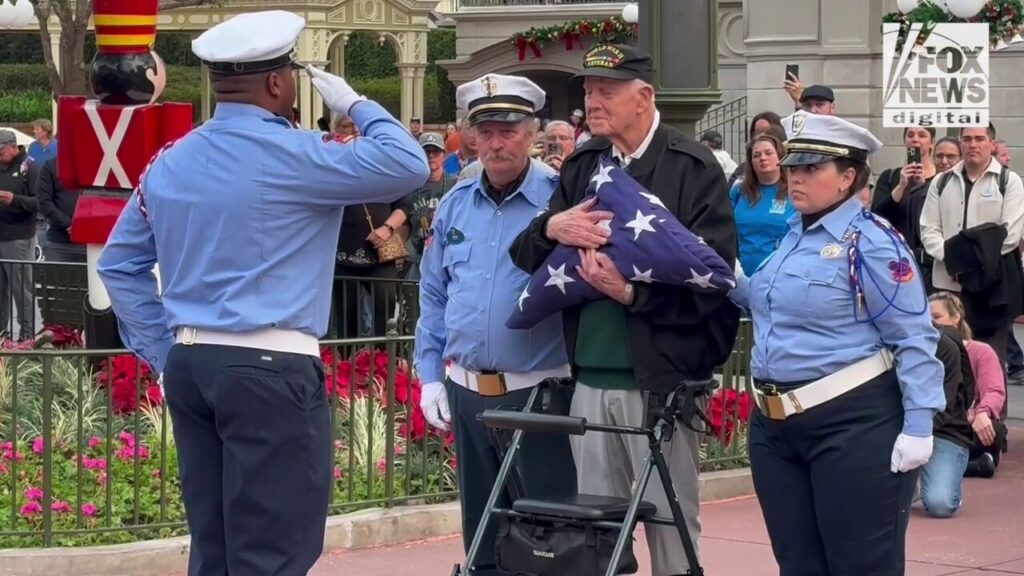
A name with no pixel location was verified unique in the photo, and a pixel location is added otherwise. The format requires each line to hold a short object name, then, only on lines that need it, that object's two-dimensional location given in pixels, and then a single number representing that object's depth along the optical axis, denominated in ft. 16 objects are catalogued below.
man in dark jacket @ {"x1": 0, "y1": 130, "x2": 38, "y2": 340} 59.52
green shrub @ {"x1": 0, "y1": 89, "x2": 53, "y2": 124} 135.54
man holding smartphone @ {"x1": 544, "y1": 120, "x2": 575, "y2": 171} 39.96
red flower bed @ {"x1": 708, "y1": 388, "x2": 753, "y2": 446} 32.68
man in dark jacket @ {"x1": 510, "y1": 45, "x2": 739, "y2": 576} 18.78
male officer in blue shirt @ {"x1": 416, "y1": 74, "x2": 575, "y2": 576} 20.20
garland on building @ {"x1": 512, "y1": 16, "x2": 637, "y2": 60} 111.34
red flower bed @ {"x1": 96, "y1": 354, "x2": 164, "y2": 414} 28.94
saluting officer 16.49
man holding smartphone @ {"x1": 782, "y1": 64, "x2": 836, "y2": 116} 38.73
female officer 18.33
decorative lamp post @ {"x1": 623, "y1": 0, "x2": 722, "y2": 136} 30.89
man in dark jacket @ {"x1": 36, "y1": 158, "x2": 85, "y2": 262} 52.49
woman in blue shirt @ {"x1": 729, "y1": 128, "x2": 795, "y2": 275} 33.63
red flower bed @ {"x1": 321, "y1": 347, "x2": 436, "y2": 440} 28.35
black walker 17.87
